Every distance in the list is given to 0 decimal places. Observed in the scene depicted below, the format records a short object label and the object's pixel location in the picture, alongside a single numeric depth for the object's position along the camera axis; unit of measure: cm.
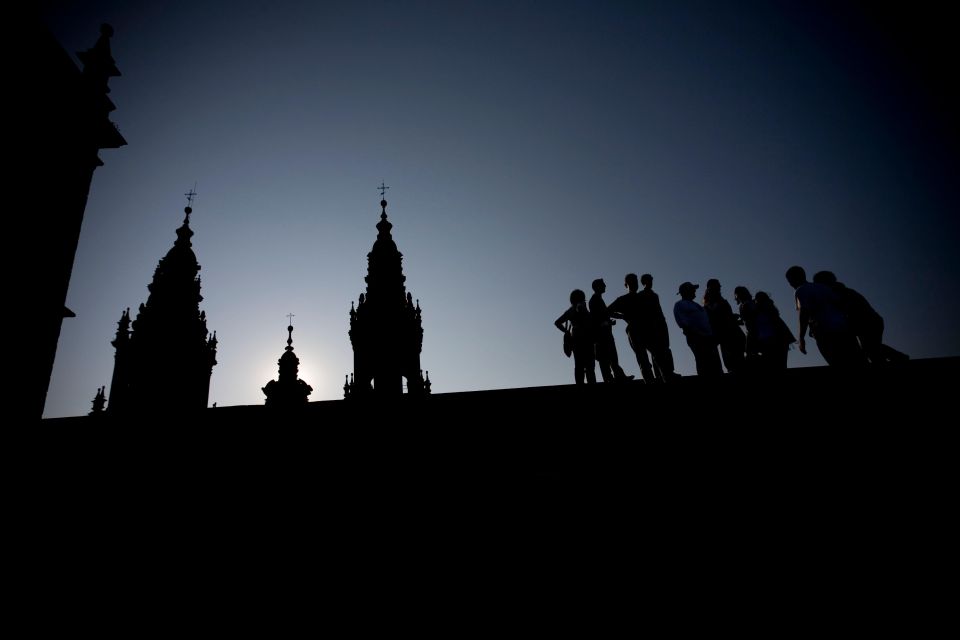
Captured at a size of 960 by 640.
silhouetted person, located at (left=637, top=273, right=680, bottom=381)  651
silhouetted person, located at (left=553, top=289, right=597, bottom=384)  706
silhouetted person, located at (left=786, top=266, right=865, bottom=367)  577
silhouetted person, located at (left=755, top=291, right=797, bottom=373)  675
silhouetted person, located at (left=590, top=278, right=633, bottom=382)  692
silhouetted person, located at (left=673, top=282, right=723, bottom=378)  662
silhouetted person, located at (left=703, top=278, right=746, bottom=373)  704
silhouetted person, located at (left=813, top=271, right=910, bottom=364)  571
